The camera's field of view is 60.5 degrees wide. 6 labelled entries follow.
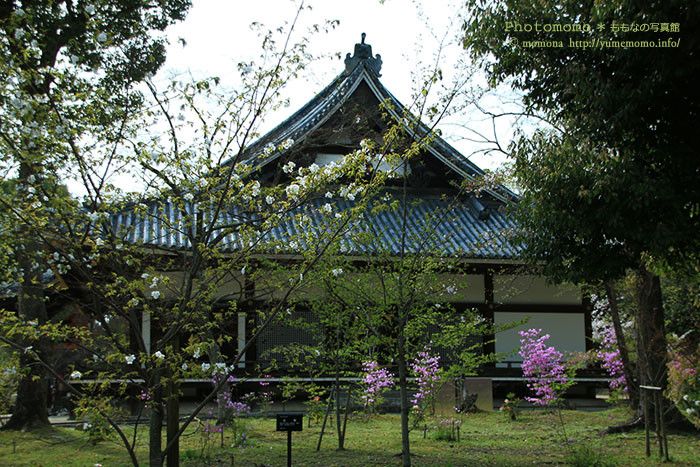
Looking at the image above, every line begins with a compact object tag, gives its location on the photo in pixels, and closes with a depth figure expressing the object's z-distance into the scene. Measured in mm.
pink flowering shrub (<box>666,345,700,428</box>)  9266
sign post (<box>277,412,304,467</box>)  6449
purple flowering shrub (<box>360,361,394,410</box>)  10148
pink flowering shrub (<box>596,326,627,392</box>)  13539
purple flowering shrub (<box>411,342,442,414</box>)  9305
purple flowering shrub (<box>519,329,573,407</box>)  10602
